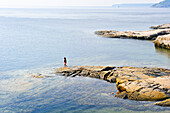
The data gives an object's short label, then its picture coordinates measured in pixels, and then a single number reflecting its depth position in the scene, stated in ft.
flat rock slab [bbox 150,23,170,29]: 298.45
